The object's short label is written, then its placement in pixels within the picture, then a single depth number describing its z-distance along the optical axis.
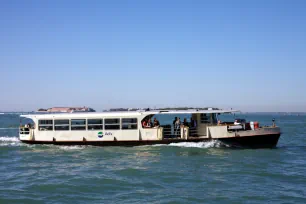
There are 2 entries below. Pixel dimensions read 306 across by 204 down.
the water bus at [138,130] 25.75
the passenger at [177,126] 27.02
